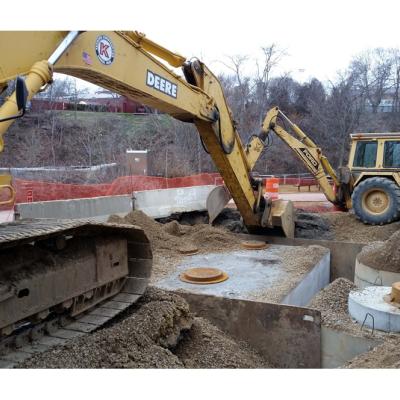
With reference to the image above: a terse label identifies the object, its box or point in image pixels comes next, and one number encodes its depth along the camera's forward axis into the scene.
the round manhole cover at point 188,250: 8.39
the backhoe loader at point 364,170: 10.12
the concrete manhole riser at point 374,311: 4.68
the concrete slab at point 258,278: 6.16
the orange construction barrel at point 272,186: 17.45
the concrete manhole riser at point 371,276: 6.65
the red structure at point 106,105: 30.59
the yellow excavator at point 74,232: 3.04
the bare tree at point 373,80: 36.22
